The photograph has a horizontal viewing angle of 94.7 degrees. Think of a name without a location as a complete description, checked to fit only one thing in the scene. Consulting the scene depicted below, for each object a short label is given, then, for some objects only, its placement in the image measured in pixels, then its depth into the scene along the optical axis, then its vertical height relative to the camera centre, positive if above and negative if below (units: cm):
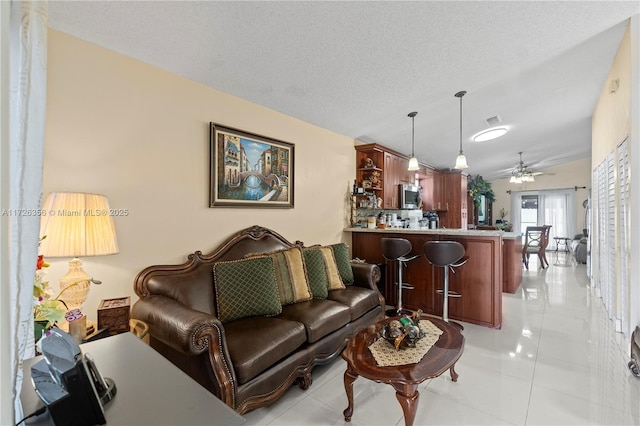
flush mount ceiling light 490 +139
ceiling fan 722 +96
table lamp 153 -10
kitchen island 328 -72
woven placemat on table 170 -84
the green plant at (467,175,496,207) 838 +78
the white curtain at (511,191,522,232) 949 +26
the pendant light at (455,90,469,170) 366 +66
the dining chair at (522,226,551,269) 636 -64
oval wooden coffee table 154 -85
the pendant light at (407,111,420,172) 386 +73
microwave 517 +34
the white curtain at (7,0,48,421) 56 +11
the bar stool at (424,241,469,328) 310 -44
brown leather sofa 166 -80
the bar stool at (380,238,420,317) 341 -44
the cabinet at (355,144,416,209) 452 +71
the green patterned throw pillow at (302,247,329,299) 287 -59
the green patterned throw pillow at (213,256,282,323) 225 -59
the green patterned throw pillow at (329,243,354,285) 330 -56
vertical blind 265 -20
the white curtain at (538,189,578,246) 876 +12
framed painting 267 +45
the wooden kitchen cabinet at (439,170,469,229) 703 +39
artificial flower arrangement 98 -34
